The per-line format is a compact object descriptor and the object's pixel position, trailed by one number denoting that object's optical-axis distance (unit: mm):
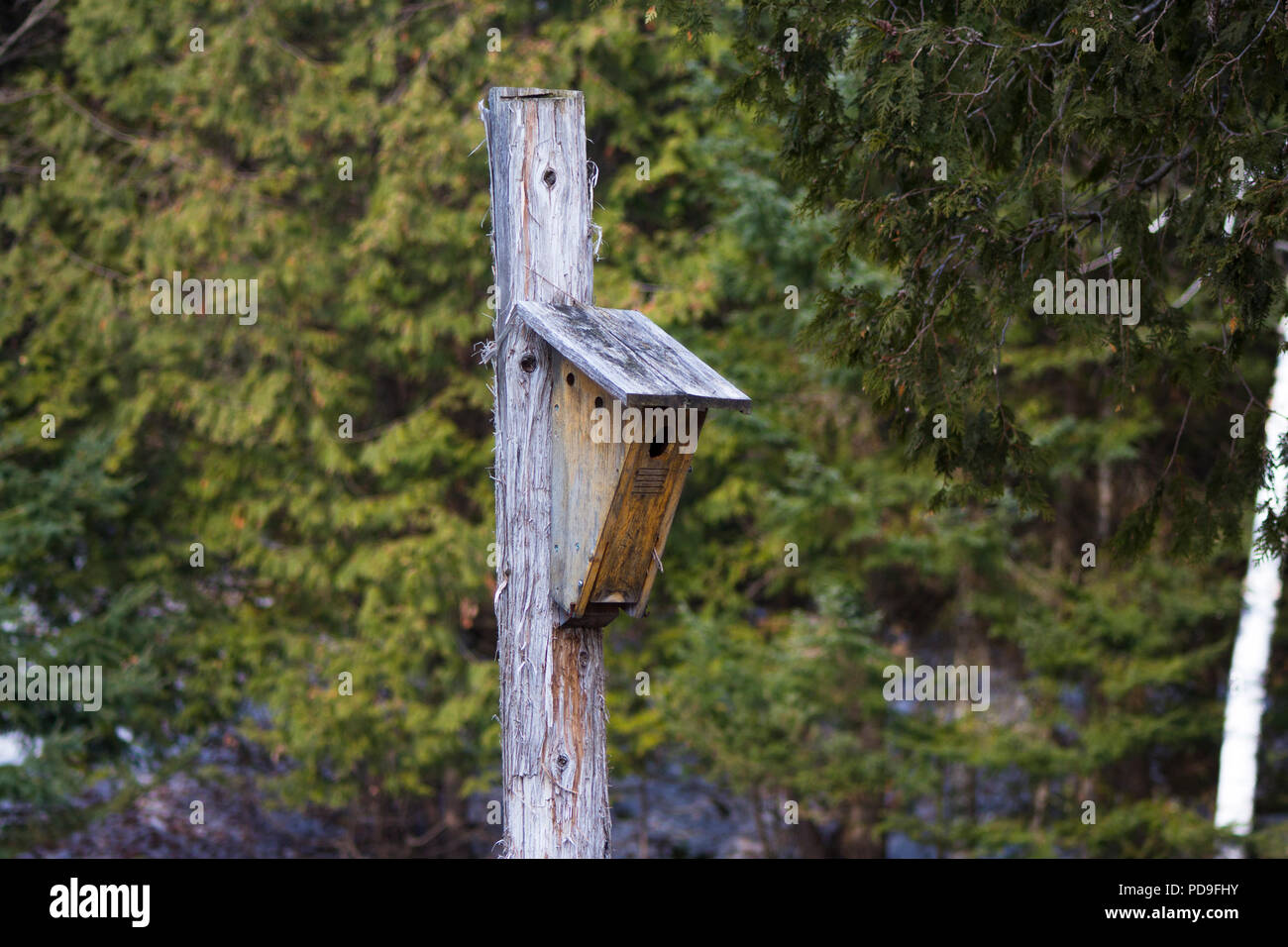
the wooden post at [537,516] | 7863
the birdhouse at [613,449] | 7344
